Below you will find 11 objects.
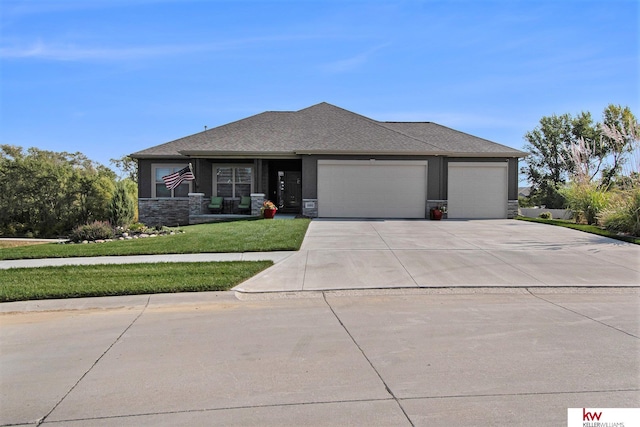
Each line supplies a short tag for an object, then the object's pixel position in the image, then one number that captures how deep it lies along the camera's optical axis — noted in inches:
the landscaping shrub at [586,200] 708.0
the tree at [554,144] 1422.2
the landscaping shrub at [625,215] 576.1
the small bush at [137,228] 626.2
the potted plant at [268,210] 774.5
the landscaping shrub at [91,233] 573.6
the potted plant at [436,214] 802.2
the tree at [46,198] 1224.2
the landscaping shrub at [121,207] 676.1
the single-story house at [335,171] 821.9
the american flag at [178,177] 784.9
